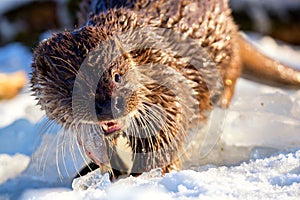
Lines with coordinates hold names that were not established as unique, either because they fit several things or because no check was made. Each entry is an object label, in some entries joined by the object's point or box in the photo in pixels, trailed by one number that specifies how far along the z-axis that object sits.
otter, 4.64
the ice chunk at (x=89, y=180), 4.70
